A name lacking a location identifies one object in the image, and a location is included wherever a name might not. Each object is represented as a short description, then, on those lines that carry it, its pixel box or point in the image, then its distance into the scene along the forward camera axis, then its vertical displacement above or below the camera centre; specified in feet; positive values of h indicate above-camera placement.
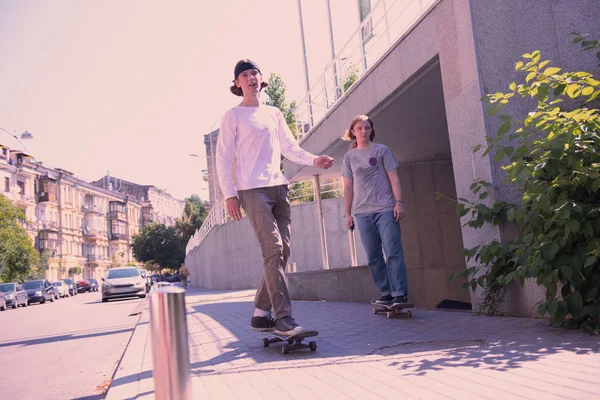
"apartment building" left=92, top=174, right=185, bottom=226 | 338.34 +52.43
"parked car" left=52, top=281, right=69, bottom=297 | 151.35 -0.48
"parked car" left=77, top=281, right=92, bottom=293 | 203.72 -0.72
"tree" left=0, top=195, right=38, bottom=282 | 141.49 +10.47
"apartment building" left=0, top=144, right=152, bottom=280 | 206.59 +30.41
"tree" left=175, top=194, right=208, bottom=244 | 246.88 +22.37
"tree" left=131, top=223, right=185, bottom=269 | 250.78 +12.90
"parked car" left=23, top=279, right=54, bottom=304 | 115.44 -0.54
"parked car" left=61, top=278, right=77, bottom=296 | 173.72 -0.39
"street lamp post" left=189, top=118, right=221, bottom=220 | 88.68 +11.31
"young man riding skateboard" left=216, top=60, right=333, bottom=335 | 14.74 +2.30
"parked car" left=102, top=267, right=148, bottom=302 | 76.33 -0.26
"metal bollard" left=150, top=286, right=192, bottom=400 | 5.69 -0.68
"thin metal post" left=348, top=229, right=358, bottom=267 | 39.12 +0.48
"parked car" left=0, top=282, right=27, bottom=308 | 102.01 -0.74
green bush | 13.50 +1.02
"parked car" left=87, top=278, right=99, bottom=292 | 208.54 -0.31
